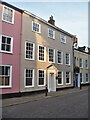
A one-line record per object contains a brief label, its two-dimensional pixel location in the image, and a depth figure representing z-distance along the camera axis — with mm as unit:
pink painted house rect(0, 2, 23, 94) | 9445
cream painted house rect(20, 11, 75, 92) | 10793
